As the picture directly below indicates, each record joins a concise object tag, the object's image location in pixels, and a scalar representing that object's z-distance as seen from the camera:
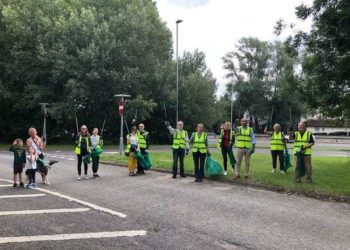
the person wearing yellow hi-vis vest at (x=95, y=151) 16.23
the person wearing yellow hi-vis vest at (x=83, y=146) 15.80
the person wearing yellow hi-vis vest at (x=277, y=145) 16.15
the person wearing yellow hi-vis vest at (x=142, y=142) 17.12
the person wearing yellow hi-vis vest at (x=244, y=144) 14.91
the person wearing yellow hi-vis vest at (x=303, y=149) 13.77
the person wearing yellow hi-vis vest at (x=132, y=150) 16.81
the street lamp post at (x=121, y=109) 25.05
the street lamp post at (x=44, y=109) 36.06
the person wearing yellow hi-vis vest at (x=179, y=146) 15.69
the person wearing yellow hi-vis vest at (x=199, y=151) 14.84
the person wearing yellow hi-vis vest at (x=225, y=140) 15.85
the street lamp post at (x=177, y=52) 41.23
